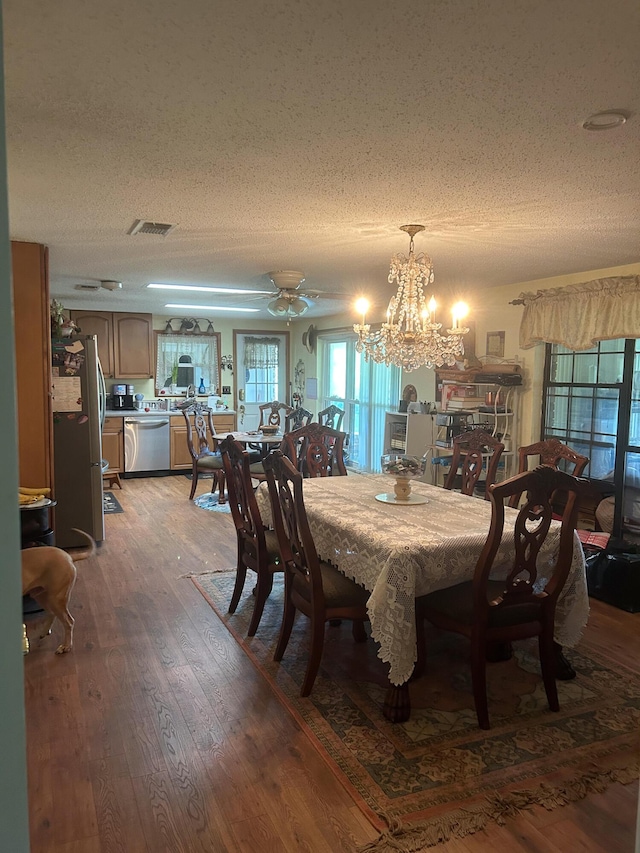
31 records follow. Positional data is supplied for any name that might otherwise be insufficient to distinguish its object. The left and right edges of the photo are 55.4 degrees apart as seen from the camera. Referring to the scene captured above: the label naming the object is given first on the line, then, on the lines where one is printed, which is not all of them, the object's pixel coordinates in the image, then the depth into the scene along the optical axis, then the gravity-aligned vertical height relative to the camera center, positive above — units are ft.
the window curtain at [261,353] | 29.86 +0.82
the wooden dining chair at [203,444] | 21.54 -2.97
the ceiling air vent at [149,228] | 10.78 +2.53
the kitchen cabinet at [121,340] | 25.98 +1.16
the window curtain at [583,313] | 13.62 +1.50
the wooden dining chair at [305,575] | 8.82 -3.12
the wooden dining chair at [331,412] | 21.55 -1.49
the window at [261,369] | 29.91 +0.02
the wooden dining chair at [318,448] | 14.66 -1.90
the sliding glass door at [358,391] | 24.44 -0.85
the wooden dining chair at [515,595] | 7.97 -3.11
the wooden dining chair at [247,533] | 10.78 -3.03
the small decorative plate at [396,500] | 10.75 -2.28
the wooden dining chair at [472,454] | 12.52 -1.69
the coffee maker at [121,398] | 26.53 -1.37
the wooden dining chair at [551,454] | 11.27 -1.53
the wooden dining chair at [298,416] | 24.31 -1.84
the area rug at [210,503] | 20.48 -4.68
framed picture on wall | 17.73 +0.87
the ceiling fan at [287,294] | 15.75 +2.01
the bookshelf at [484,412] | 17.20 -1.09
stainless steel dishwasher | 25.71 -3.26
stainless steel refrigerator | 15.43 -1.80
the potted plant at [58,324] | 15.33 +1.05
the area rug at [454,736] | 6.73 -4.74
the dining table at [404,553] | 8.09 -2.56
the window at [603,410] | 14.37 -0.87
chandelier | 11.11 +0.91
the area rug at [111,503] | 20.38 -4.73
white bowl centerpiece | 10.62 -1.70
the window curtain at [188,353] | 28.14 +0.58
